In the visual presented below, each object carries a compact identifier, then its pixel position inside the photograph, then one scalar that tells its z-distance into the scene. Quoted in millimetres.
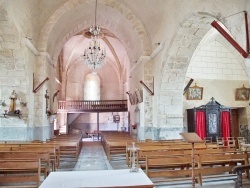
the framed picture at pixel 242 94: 13258
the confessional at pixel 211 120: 12094
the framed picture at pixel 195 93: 12422
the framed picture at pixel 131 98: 13567
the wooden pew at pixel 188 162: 4928
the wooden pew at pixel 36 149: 6277
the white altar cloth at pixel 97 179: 2846
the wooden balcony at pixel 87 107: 19828
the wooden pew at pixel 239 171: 2901
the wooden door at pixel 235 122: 14039
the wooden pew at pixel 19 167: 4266
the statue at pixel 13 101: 8694
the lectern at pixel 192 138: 4167
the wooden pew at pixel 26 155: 5262
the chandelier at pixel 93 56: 11625
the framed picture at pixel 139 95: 11146
